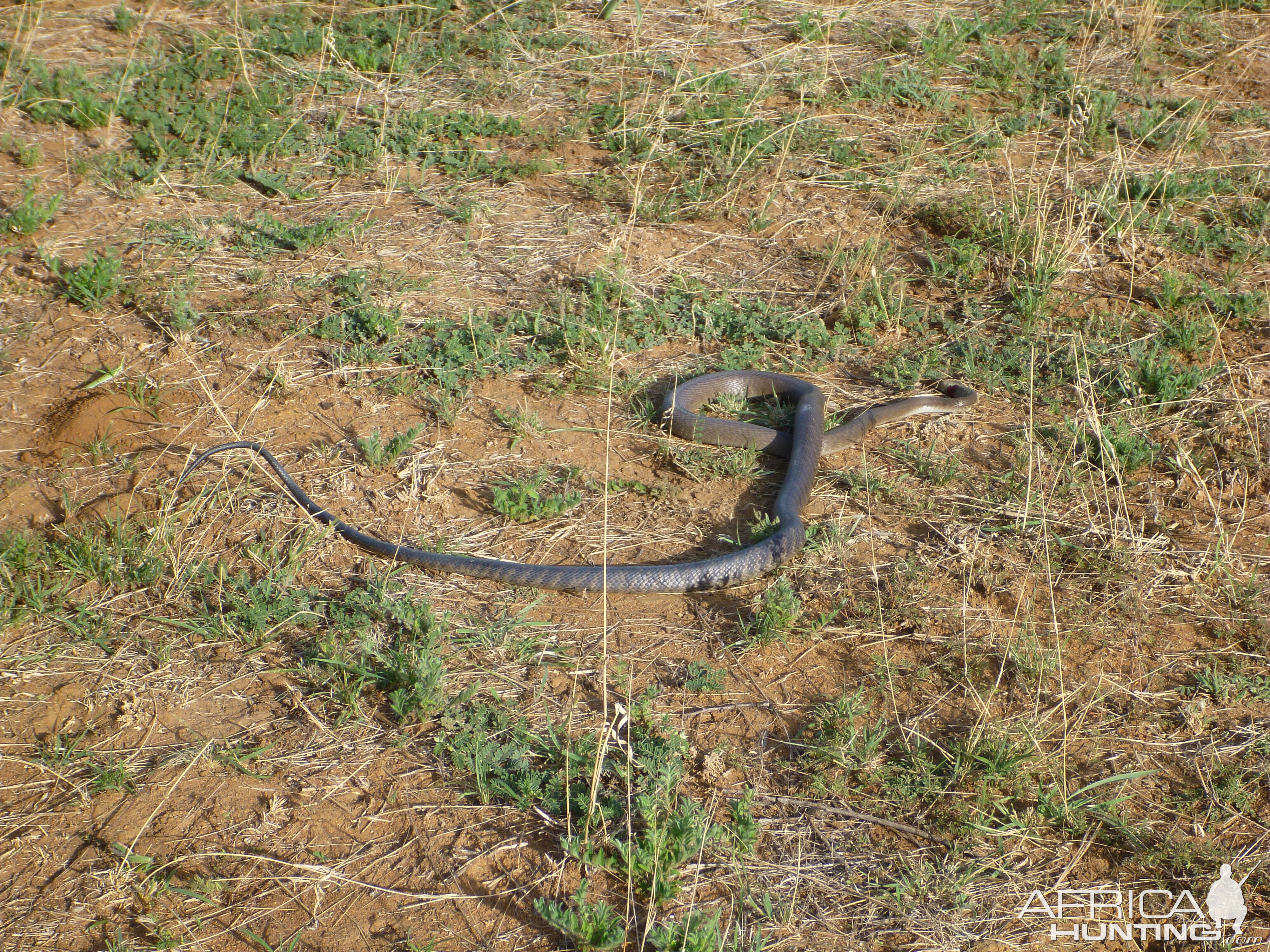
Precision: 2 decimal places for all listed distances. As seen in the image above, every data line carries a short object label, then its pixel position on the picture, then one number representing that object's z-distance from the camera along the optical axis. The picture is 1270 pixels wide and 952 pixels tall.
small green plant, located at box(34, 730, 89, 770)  3.33
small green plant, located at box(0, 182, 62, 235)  5.98
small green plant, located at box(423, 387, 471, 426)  4.98
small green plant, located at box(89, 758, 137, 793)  3.25
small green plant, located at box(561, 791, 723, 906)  2.93
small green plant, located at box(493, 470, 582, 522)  4.49
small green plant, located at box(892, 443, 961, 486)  4.74
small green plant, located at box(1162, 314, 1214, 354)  5.30
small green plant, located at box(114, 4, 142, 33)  7.82
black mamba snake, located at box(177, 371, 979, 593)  4.14
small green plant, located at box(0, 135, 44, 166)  6.62
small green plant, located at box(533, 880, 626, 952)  2.78
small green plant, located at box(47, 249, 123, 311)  5.51
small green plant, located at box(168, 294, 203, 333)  5.37
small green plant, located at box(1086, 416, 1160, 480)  4.59
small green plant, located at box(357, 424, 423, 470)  4.68
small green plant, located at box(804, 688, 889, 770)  3.35
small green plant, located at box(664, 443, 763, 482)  4.85
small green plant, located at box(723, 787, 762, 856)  3.08
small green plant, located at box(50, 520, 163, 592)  4.00
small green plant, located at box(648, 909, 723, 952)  2.72
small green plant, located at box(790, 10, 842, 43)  7.88
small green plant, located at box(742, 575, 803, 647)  3.87
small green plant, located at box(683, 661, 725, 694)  3.67
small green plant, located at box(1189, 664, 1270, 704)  3.59
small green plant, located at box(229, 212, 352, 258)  6.06
